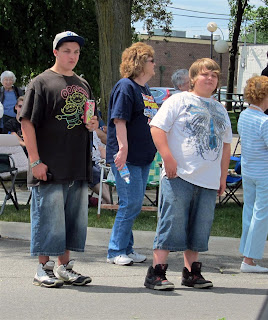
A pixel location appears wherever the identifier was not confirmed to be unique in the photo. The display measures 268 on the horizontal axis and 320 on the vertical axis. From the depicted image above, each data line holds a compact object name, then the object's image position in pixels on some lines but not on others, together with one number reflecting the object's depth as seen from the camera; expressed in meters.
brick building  67.62
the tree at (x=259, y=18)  62.28
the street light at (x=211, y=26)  31.89
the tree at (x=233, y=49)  33.41
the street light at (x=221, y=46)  28.02
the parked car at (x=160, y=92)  27.61
